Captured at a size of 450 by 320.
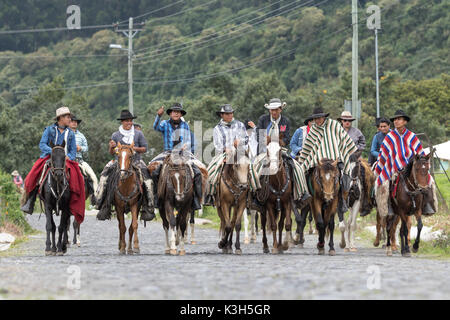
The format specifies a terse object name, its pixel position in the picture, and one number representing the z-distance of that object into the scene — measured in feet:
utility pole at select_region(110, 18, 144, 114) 192.54
